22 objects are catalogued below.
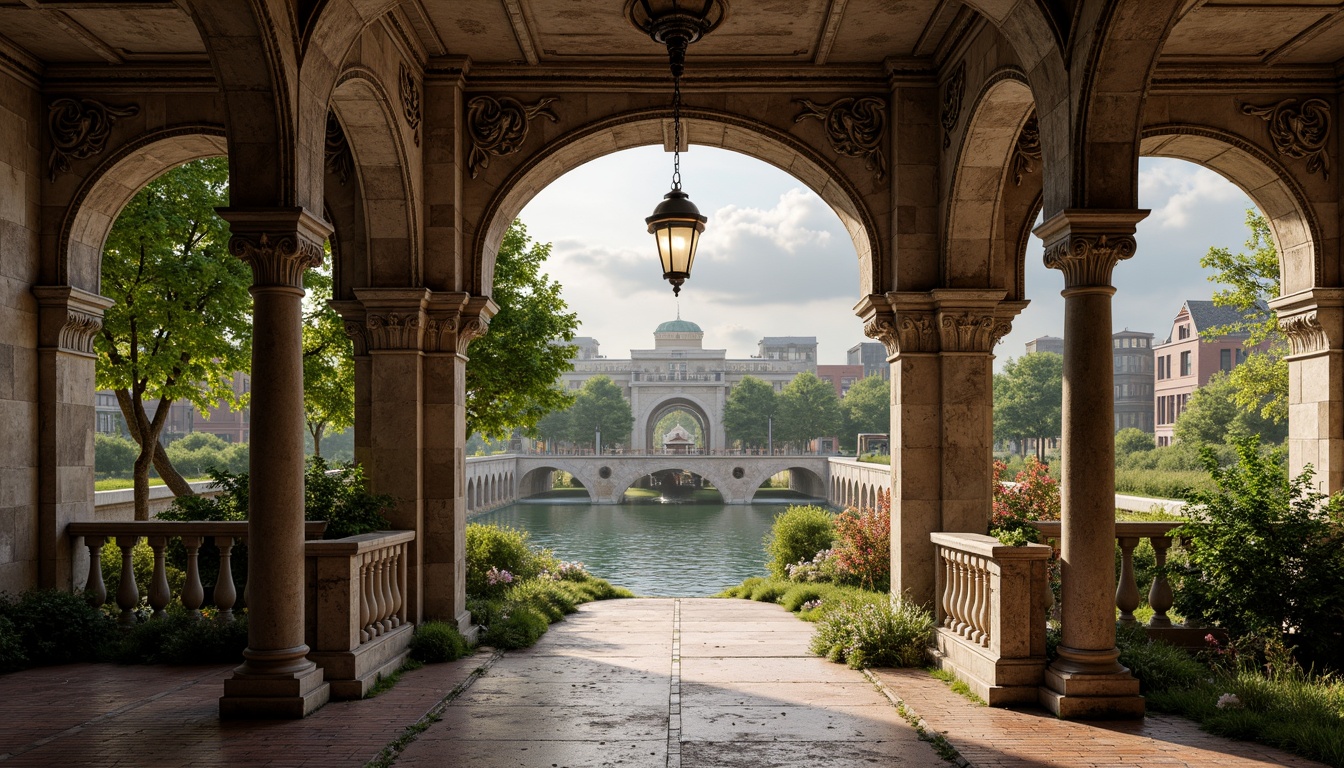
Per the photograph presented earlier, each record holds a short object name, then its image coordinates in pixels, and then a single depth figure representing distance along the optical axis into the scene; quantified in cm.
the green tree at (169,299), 1448
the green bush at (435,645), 811
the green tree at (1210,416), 4347
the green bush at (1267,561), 698
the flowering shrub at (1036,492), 1252
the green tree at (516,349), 1961
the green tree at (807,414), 8050
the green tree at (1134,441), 5448
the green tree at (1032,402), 6688
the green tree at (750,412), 8000
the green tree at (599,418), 8200
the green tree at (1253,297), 2128
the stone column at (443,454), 879
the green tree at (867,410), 8288
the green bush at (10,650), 735
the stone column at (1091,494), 605
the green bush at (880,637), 793
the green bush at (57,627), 770
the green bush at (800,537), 1625
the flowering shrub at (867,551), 1247
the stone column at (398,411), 859
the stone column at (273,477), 596
